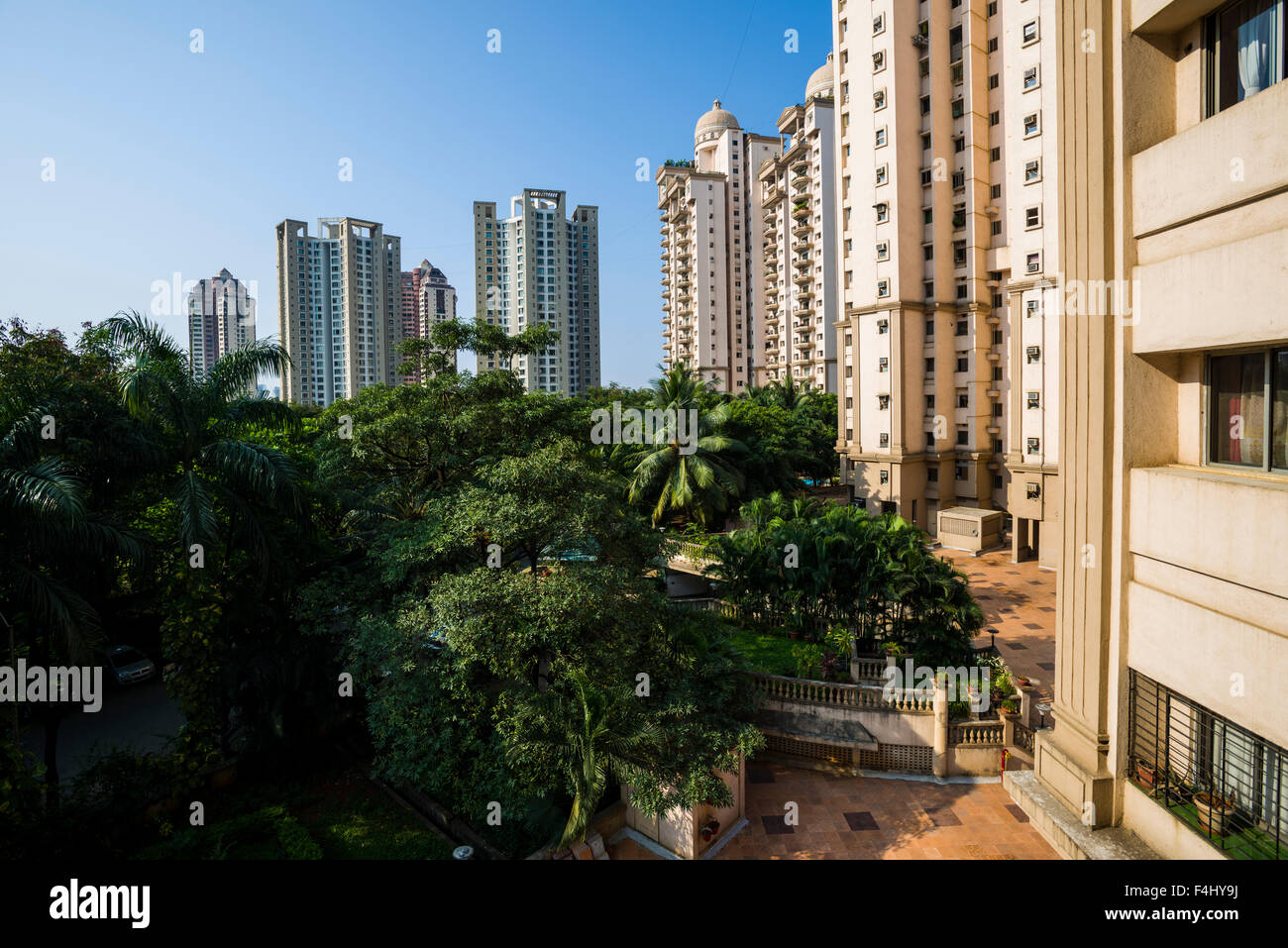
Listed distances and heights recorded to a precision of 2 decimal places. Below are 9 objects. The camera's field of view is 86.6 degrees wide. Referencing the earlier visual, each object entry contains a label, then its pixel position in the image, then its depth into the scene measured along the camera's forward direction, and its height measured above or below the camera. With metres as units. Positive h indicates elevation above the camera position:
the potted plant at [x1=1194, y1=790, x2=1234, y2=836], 5.89 -3.10
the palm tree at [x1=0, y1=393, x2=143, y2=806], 9.52 -1.10
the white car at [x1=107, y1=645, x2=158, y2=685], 21.52 -6.23
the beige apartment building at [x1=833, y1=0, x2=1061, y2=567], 36.16 +11.73
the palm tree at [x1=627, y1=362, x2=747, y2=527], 28.31 -0.09
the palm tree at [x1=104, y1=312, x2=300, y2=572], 12.03 +0.86
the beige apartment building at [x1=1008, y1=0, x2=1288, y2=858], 5.30 +0.24
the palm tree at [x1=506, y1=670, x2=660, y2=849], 10.38 -4.22
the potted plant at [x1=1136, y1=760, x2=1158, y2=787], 6.62 -3.11
